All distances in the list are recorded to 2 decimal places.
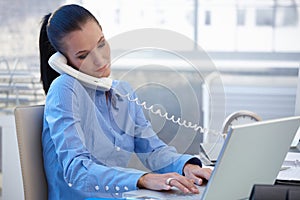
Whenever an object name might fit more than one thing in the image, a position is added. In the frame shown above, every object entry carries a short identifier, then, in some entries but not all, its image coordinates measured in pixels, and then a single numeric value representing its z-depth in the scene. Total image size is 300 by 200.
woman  2.16
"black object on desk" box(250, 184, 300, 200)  1.54
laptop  1.74
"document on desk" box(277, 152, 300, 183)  2.20
